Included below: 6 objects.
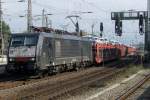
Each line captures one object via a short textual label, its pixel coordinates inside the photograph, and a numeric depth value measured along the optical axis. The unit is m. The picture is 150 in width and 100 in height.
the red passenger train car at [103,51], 48.66
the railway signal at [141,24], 71.88
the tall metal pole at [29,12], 50.53
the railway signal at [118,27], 70.50
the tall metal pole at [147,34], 66.32
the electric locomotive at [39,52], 27.81
